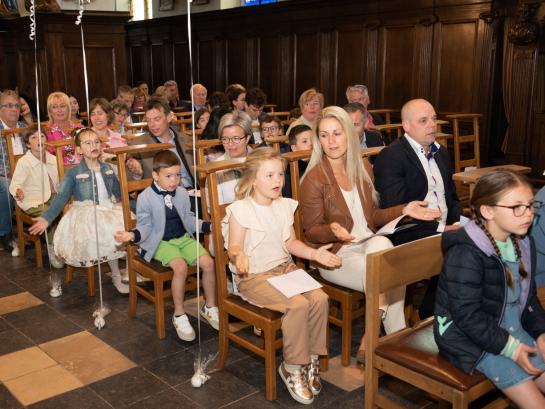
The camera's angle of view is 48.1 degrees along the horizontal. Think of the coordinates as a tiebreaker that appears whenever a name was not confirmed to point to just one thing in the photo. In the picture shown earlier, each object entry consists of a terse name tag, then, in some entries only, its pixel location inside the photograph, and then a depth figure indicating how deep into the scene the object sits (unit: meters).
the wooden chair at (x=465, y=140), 5.38
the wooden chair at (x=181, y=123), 5.74
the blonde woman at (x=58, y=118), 5.18
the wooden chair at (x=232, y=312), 2.79
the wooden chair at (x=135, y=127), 5.08
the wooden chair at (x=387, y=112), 6.85
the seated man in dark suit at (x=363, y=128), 4.60
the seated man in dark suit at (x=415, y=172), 3.29
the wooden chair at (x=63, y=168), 4.17
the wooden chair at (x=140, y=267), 3.47
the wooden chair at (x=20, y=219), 4.77
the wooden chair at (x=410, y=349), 2.12
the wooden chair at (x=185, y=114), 6.80
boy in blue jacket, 3.47
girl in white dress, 3.98
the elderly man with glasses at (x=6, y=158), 5.18
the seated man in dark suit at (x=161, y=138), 4.36
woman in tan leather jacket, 2.99
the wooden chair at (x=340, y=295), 3.06
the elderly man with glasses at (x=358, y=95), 6.00
